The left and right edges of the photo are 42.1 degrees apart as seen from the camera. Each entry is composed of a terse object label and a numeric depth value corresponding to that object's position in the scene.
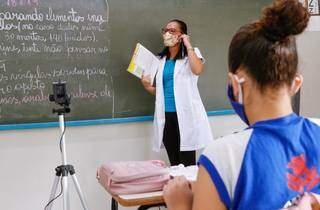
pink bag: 1.84
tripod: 2.38
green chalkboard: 2.83
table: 1.75
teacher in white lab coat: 3.09
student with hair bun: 0.88
